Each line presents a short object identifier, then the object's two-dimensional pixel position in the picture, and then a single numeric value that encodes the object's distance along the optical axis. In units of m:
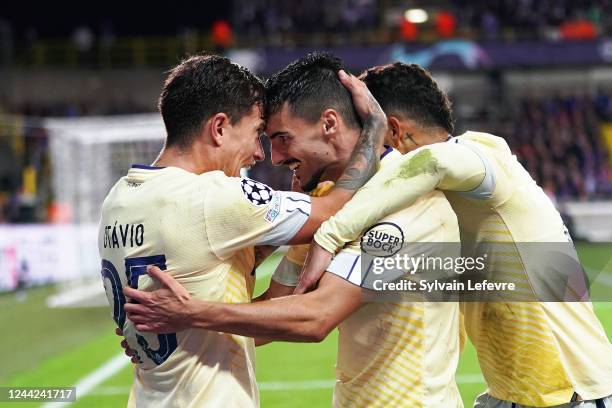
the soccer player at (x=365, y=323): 5.67
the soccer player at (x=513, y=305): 6.13
